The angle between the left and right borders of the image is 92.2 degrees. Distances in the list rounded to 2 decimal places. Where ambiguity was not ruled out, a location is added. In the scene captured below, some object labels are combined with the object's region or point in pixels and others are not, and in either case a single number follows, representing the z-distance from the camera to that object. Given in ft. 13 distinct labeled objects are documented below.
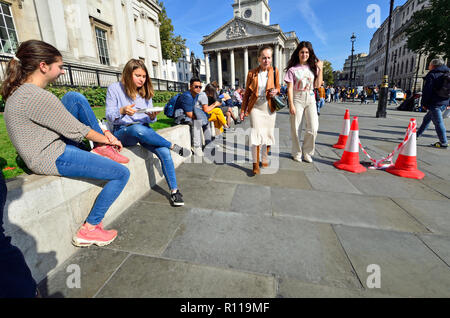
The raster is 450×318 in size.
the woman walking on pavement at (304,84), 13.41
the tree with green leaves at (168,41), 100.17
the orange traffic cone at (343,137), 17.94
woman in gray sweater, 5.23
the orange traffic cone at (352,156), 13.19
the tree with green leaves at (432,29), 73.31
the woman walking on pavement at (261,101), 11.91
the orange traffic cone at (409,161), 12.35
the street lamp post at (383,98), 36.68
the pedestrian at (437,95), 17.57
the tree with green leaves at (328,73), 246.68
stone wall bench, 4.92
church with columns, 156.35
